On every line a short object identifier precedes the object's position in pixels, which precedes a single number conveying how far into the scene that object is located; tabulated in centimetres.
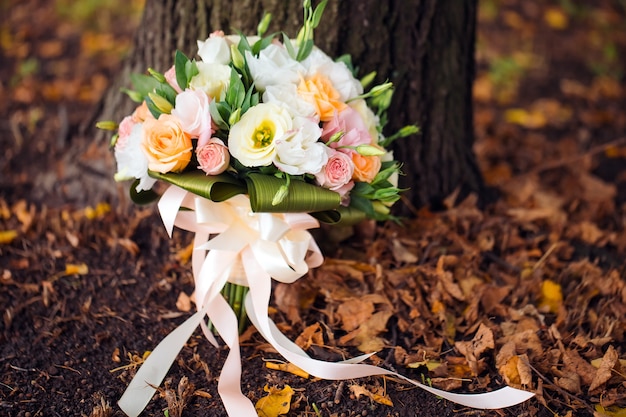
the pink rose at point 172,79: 203
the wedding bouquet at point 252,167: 186
